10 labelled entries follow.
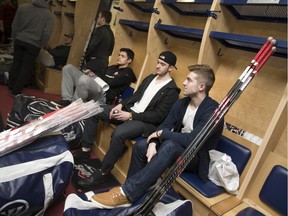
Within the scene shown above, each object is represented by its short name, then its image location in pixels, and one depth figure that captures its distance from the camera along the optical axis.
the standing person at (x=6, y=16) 5.50
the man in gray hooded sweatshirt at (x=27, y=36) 3.11
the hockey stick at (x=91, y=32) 3.37
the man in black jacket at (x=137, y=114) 1.86
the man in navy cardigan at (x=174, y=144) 1.37
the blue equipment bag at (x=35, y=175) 1.22
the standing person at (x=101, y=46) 2.96
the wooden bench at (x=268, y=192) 1.31
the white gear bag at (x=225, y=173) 1.46
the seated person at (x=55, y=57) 3.79
